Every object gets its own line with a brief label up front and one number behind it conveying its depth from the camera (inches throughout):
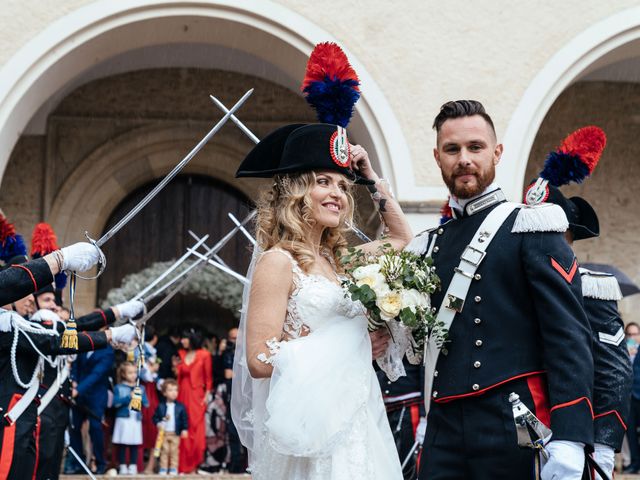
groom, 119.0
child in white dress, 354.3
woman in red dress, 376.8
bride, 123.7
